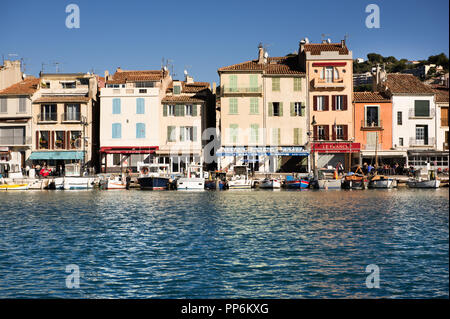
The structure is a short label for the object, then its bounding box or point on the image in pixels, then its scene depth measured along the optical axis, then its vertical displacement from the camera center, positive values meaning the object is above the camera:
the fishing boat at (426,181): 50.22 -1.11
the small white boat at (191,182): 52.41 -1.04
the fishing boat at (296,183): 51.25 -1.25
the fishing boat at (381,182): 51.28 -1.17
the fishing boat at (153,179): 53.31 -0.72
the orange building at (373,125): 60.22 +5.10
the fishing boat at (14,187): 54.34 -1.43
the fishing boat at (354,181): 51.22 -1.05
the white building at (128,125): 61.47 +5.36
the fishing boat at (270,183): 52.09 -1.21
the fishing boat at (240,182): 52.78 -1.09
